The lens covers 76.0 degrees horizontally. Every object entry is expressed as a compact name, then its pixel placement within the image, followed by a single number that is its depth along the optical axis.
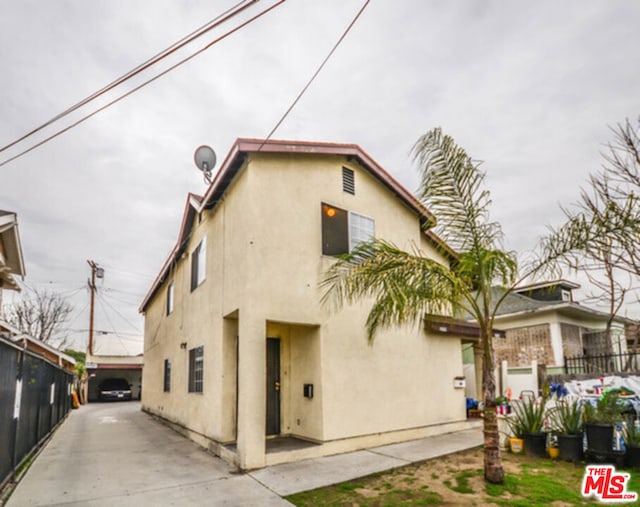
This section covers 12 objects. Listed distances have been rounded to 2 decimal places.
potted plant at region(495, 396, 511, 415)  9.05
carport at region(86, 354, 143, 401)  32.03
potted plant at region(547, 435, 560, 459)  7.27
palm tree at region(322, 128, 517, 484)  6.41
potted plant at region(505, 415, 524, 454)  7.73
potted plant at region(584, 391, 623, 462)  6.64
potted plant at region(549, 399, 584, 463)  6.96
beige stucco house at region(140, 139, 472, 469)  7.74
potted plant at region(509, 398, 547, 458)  7.46
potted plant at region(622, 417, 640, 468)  6.45
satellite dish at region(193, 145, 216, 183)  10.56
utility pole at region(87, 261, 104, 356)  34.09
